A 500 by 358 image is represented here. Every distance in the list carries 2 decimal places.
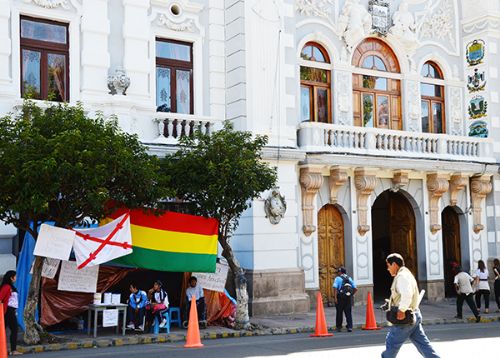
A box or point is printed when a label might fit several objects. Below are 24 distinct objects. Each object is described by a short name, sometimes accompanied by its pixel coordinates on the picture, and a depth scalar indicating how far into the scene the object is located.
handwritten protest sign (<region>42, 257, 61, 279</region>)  16.67
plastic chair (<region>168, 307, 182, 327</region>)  18.23
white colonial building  19.44
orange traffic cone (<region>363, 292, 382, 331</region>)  18.38
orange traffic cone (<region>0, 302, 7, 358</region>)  12.69
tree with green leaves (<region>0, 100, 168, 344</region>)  14.30
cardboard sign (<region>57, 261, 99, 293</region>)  16.67
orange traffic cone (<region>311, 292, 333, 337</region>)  16.77
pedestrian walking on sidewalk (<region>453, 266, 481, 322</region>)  20.38
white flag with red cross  16.19
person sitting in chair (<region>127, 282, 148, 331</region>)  16.94
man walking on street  9.84
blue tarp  16.66
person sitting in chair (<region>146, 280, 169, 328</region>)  17.02
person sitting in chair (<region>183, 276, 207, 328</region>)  17.97
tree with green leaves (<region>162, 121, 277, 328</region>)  16.95
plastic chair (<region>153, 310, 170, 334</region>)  16.94
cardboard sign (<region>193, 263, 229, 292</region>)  18.58
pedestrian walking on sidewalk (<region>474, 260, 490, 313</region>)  22.30
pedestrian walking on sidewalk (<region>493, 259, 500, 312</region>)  22.22
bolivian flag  17.27
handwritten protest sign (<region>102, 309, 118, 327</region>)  16.53
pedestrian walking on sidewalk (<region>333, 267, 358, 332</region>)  17.77
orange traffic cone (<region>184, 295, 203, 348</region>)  15.15
